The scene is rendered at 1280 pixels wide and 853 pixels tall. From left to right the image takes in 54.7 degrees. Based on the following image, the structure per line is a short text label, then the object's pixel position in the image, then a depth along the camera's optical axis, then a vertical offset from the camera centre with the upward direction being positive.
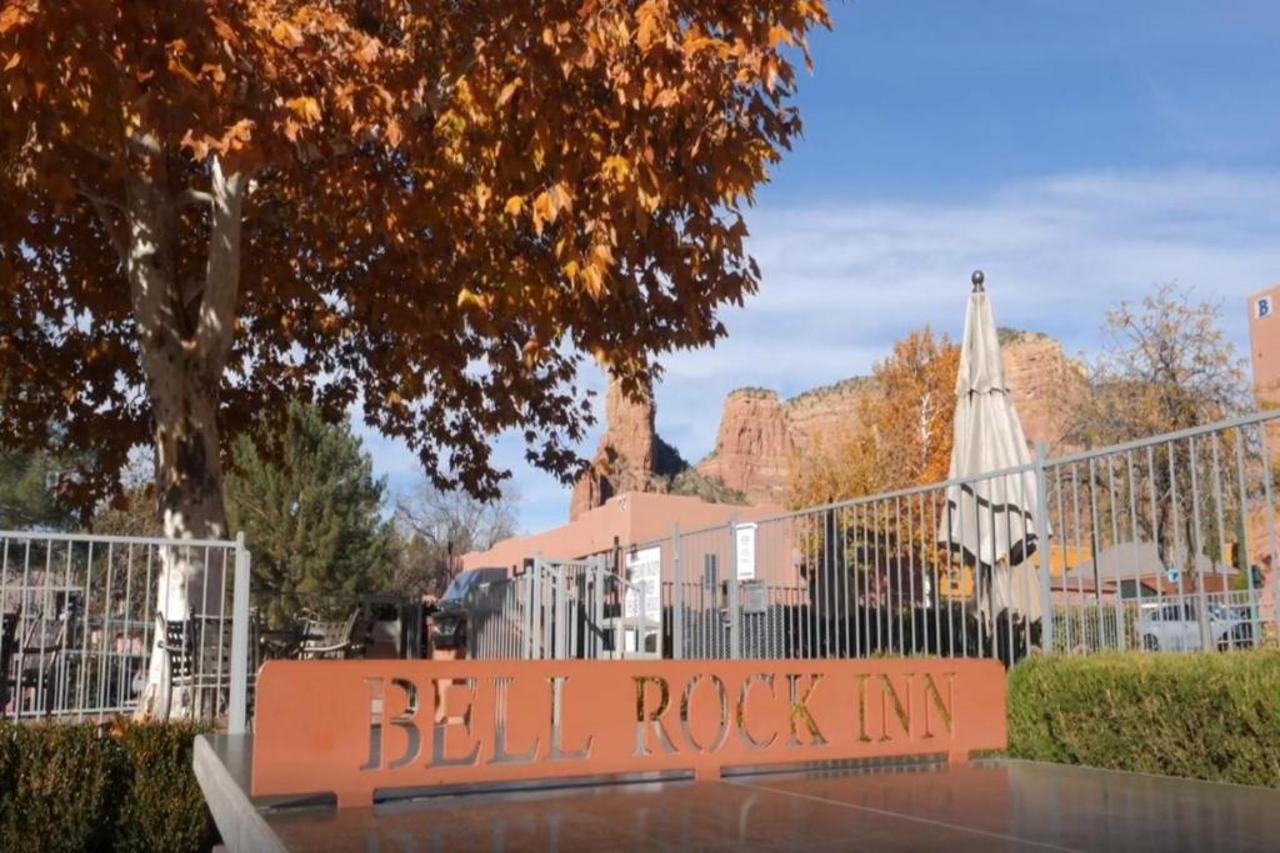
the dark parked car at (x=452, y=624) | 17.73 -0.14
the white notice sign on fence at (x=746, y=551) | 11.63 +0.57
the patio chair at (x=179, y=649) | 10.30 -0.28
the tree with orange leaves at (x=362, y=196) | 8.10 +3.47
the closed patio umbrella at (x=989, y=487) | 8.65 +0.87
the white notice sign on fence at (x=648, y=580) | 13.09 +0.35
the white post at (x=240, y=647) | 9.09 -0.24
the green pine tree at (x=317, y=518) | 36.09 +2.86
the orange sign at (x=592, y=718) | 5.29 -0.52
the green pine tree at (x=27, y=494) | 35.72 +3.51
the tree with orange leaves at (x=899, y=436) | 39.09 +5.63
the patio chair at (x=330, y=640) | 13.18 -0.29
